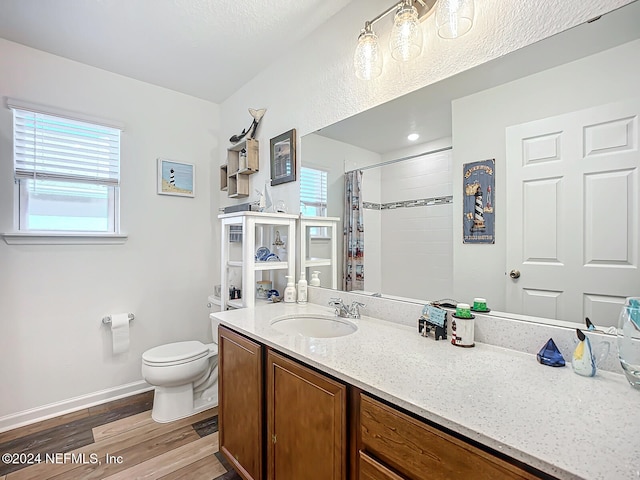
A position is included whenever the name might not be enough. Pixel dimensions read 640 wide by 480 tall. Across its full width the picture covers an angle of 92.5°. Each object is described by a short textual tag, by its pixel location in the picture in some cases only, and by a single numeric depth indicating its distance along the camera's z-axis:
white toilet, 2.00
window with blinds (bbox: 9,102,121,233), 2.09
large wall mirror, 0.89
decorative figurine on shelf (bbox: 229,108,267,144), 2.34
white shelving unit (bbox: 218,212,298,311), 1.83
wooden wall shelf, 2.39
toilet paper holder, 2.34
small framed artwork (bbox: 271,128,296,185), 2.06
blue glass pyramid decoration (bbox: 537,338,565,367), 0.93
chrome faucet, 1.55
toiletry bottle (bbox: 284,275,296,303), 1.94
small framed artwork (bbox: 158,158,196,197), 2.62
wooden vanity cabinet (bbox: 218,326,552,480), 0.68
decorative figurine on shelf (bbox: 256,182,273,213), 2.15
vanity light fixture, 1.17
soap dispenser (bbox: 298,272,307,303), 1.93
